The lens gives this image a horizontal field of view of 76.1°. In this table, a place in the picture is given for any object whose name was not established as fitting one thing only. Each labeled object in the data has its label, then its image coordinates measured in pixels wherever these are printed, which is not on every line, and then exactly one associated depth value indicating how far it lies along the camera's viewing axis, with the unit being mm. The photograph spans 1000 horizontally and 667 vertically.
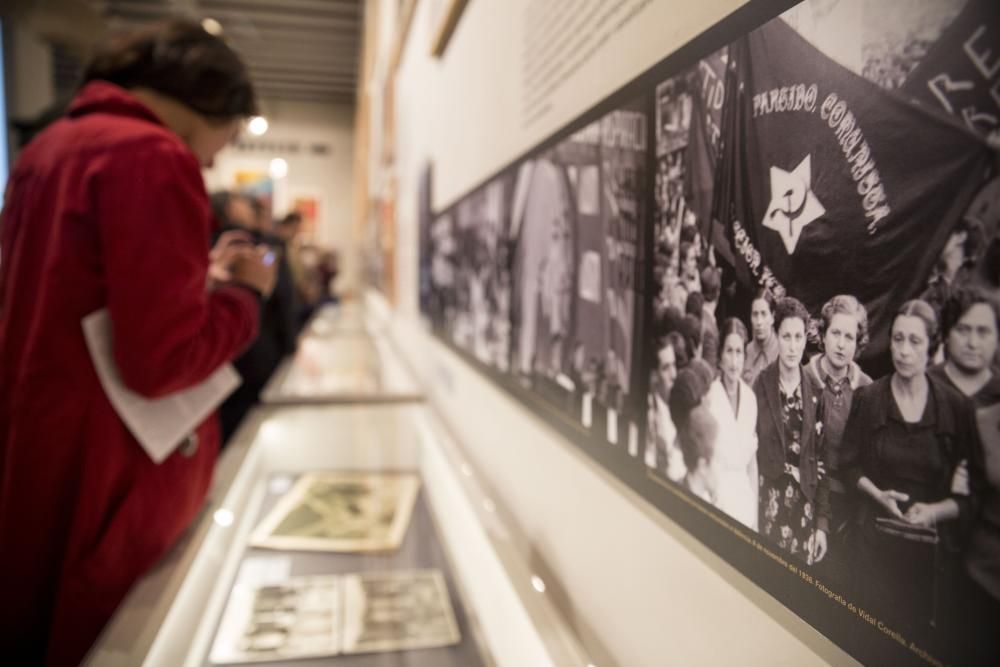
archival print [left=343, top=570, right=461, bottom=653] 1040
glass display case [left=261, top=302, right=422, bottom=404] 2271
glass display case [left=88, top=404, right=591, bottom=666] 844
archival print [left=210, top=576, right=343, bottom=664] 990
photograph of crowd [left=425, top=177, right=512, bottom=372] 1296
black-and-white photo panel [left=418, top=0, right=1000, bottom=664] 330
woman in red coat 1047
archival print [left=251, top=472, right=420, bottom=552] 1378
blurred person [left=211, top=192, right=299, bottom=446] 2900
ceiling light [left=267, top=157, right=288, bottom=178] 12406
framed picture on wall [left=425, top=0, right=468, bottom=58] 1688
